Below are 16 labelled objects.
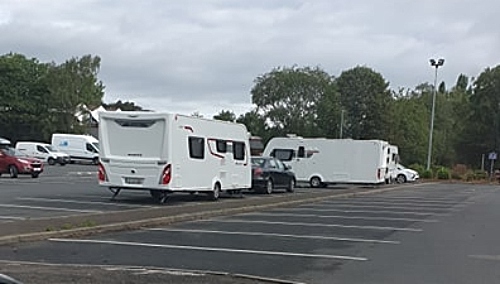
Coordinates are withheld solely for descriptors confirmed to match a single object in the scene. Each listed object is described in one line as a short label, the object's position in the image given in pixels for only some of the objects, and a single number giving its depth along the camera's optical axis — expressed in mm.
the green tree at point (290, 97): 98500
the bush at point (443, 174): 66938
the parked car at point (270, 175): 31781
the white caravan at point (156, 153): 22969
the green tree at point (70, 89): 86125
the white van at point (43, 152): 60312
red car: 38125
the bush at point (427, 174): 66500
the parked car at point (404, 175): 56366
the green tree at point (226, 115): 102231
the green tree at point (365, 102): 90250
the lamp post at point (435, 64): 64375
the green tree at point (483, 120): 94750
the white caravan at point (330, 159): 43750
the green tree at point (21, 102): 84562
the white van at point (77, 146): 65938
